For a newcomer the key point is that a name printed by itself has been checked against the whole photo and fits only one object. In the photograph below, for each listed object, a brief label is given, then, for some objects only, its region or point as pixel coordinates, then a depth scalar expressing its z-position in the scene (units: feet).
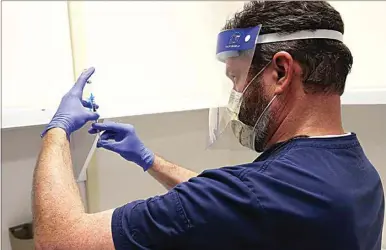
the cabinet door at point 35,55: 3.54
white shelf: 2.96
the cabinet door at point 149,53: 4.17
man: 2.30
